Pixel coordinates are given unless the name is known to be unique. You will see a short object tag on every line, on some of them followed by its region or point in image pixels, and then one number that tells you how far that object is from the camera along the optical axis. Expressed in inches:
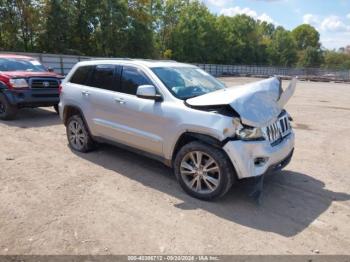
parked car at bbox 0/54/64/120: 365.1
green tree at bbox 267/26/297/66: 3725.4
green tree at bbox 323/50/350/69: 4436.5
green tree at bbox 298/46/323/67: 3966.0
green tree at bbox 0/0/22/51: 1327.9
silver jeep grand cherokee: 170.7
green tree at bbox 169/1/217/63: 2452.0
